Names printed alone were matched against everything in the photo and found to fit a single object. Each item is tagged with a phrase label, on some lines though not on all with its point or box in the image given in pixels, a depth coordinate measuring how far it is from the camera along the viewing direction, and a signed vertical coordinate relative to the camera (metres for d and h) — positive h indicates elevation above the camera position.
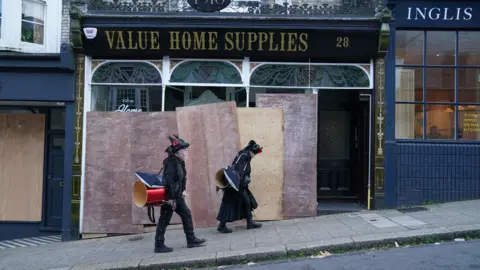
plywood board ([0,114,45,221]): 10.83 -0.66
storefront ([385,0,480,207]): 10.01 +1.06
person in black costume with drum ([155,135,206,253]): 7.43 -0.68
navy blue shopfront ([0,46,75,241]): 10.81 -0.52
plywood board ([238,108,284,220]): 9.62 -0.17
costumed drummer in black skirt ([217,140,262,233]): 8.59 -0.92
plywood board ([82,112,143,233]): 9.72 -0.62
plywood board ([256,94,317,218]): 9.74 -0.03
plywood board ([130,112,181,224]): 9.70 +0.12
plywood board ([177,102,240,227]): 9.55 +0.00
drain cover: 9.52 -1.20
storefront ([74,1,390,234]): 9.73 +1.91
